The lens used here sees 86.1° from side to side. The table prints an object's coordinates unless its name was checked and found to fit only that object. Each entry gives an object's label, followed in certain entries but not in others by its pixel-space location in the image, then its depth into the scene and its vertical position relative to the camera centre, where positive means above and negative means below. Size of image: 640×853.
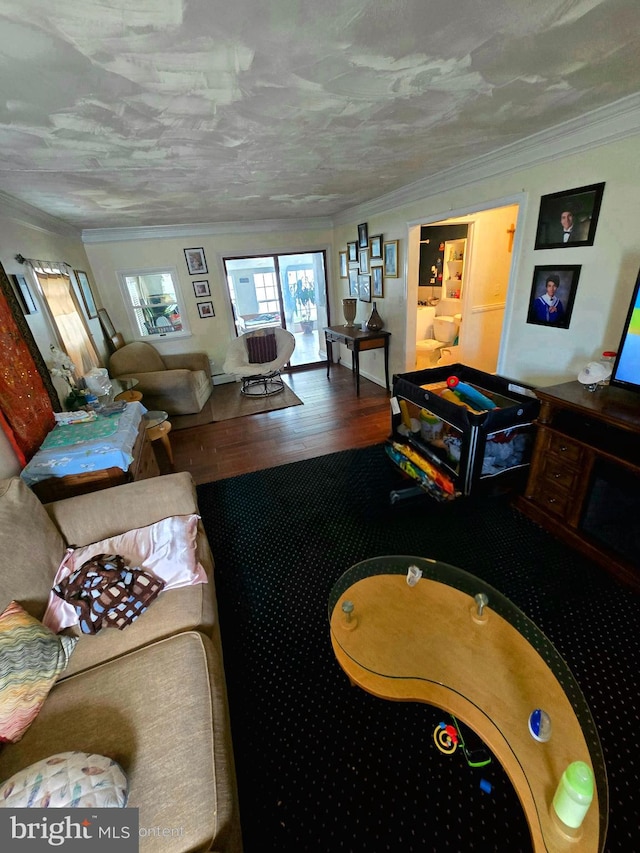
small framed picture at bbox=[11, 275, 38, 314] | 2.36 +0.03
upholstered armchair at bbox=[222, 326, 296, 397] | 4.52 -0.92
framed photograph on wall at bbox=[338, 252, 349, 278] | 5.00 +0.11
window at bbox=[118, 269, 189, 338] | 4.70 -0.17
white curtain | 2.82 -0.19
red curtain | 1.87 -0.50
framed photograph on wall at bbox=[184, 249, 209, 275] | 4.74 +0.31
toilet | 4.62 -0.87
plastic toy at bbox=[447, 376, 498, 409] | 2.42 -0.88
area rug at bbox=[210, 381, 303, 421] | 4.30 -1.49
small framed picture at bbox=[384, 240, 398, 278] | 3.82 +0.10
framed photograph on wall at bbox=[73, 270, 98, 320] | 3.86 +0.02
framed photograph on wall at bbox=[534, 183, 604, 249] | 1.95 +0.20
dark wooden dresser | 1.67 -1.08
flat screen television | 1.65 -0.49
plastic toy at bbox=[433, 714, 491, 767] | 1.17 -1.55
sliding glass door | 5.14 -0.19
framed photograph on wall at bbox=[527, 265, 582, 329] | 2.14 -0.25
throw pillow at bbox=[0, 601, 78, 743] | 0.98 -1.04
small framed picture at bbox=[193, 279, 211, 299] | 4.91 -0.05
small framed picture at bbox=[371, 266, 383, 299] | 4.23 -0.13
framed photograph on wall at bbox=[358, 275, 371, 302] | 4.51 -0.22
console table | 4.18 -0.78
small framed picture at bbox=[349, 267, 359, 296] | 4.82 -0.13
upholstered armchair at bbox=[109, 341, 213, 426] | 4.10 -1.02
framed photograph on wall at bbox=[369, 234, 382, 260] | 4.06 +0.25
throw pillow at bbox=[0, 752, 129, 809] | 0.75 -1.01
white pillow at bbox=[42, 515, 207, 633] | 1.40 -1.04
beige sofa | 0.82 -1.12
